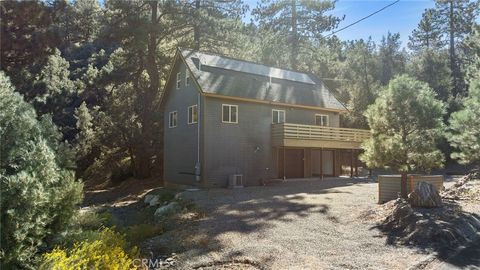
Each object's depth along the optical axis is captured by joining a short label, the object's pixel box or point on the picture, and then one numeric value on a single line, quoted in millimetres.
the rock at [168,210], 13636
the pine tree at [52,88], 15344
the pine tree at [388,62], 42156
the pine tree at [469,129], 15258
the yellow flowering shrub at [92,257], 5234
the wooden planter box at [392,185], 12328
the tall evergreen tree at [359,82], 34688
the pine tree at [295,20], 38312
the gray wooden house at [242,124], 20188
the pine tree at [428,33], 46094
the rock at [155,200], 17500
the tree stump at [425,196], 10688
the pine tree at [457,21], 40156
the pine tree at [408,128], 12828
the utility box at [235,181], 20091
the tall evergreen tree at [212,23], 28392
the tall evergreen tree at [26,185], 4945
